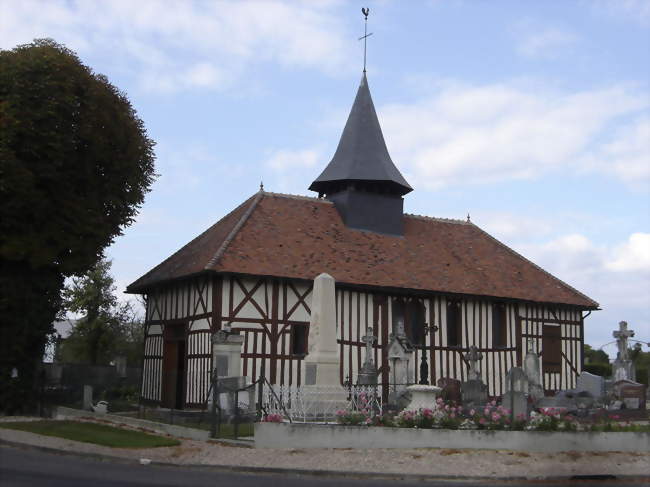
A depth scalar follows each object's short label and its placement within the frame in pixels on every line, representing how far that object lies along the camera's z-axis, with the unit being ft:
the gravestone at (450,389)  66.23
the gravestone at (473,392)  66.28
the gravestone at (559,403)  59.21
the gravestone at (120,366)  97.55
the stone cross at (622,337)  72.95
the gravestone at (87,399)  66.33
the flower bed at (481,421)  42.60
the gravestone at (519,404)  45.37
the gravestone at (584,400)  58.29
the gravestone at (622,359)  72.33
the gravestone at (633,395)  60.85
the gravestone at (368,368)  63.67
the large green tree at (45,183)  62.03
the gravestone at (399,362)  67.26
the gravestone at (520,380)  62.28
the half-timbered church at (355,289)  70.90
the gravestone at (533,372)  69.00
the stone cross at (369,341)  66.89
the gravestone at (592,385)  68.03
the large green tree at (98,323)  114.62
